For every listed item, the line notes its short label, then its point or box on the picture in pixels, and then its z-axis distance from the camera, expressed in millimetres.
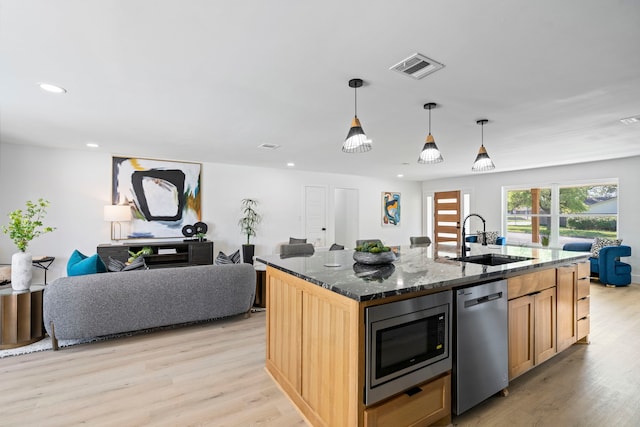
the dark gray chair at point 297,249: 3545
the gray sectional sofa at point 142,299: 2896
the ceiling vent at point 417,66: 2195
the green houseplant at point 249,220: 6836
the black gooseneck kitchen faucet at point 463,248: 2789
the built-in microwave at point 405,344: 1563
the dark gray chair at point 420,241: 4646
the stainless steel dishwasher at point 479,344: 1905
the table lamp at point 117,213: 5214
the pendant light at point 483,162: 3324
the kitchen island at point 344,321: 1561
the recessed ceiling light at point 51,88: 2643
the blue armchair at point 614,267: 5387
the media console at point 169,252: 5230
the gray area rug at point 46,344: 2881
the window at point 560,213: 6273
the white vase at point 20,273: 3061
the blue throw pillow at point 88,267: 3188
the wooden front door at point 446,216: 8859
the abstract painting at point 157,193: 5754
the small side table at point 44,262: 4798
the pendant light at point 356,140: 2436
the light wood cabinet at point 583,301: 2948
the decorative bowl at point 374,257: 2271
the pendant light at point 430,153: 2951
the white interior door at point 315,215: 7816
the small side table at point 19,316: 2932
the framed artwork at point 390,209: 9133
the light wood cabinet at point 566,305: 2678
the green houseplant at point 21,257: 3059
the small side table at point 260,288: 4234
